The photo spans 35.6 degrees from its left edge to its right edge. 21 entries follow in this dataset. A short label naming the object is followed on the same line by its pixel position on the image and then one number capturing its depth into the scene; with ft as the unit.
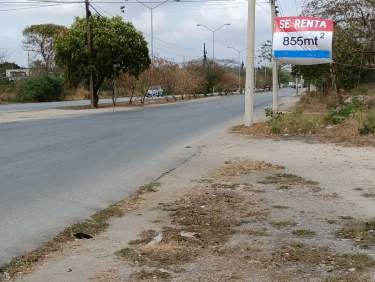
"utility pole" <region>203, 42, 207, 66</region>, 280.84
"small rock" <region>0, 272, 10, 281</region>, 16.74
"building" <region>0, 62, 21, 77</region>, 237.37
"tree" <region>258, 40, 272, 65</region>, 147.45
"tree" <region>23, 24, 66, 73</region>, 262.88
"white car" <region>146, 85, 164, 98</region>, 181.43
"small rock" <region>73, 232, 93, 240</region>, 21.40
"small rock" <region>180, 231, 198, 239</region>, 20.94
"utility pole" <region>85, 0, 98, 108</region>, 130.00
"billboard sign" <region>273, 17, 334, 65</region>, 67.21
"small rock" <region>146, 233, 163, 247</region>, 19.91
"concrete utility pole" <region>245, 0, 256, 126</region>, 67.26
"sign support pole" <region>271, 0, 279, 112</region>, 76.65
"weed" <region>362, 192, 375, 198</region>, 27.92
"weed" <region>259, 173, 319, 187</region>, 31.94
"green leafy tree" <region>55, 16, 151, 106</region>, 132.26
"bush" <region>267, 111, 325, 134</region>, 60.70
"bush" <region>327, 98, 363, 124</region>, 63.10
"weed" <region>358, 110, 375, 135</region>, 53.62
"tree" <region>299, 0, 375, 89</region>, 81.71
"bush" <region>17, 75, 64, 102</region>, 199.52
